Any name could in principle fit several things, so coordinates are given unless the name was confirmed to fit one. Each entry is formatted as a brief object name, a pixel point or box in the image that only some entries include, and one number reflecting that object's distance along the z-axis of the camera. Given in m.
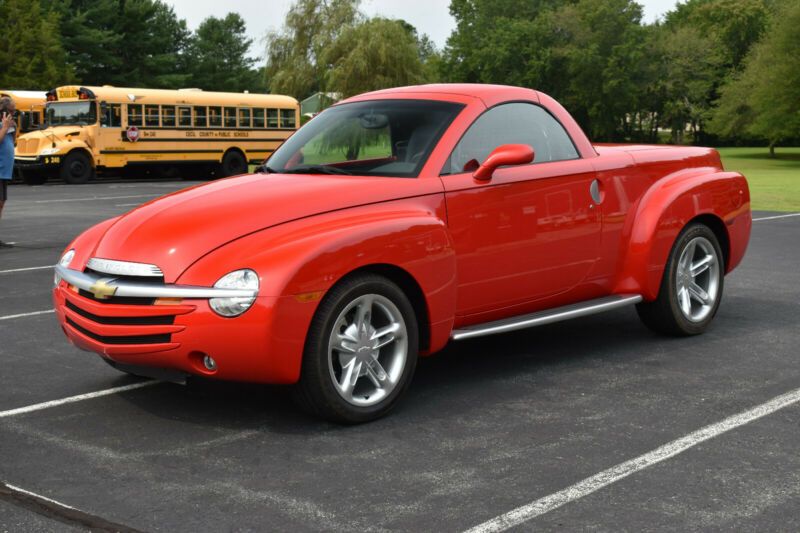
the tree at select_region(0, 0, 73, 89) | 52.41
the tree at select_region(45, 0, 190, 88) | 65.75
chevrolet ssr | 4.95
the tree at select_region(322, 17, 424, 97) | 52.06
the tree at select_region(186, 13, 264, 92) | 84.25
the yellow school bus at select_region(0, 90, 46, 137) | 32.97
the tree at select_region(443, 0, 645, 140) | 84.00
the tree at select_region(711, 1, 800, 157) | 60.62
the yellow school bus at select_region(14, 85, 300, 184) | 30.73
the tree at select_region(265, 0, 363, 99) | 54.31
